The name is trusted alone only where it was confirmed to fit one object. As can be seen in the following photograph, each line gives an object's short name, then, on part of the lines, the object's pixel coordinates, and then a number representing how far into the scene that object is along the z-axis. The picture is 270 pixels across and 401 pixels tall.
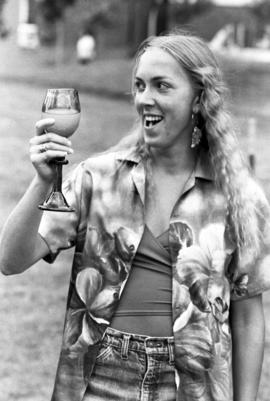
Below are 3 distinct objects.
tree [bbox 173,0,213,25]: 30.59
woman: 2.57
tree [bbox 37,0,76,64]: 28.69
